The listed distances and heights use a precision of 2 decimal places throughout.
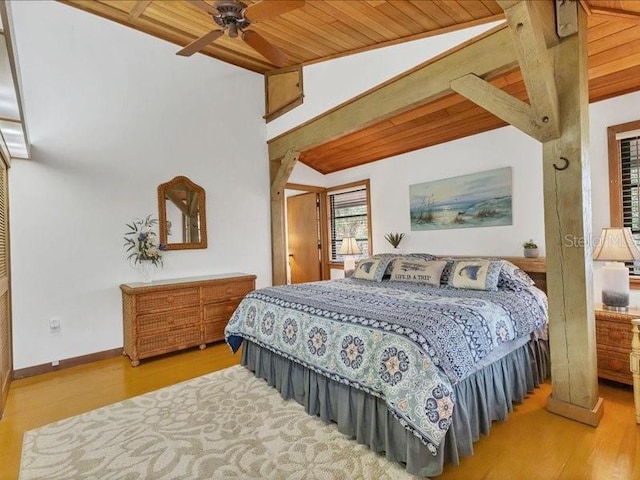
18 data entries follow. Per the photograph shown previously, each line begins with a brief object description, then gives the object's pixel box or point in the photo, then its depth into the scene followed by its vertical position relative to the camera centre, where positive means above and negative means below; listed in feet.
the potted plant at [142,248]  12.33 -0.02
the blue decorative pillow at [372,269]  11.49 -1.03
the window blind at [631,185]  9.15 +1.27
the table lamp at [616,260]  7.80 -0.68
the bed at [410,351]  5.53 -2.28
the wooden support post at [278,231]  16.46 +0.59
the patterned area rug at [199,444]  5.89 -3.96
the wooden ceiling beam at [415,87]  7.89 +4.42
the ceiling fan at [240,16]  6.82 +4.95
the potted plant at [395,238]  15.23 +0.03
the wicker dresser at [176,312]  11.20 -2.38
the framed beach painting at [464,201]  11.95 +1.38
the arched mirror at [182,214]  13.24 +1.30
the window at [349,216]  17.15 +1.33
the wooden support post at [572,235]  6.84 -0.05
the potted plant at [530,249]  10.84 -0.49
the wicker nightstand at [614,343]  7.82 -2.67
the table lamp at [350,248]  15.92 -0.36
